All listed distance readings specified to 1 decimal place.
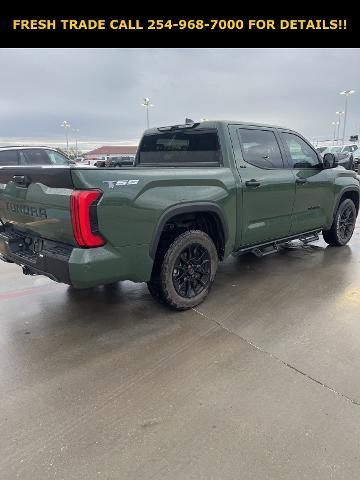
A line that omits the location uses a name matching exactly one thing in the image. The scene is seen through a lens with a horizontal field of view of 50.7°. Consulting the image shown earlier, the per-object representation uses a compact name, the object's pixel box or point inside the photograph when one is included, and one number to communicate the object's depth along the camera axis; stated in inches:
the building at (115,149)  3348.9
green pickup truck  113.3
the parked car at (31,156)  356.8
